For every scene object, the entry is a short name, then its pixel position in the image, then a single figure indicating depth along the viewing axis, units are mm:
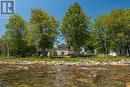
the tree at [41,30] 24461
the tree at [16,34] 25224
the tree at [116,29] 25080
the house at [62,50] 40941
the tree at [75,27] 24915
